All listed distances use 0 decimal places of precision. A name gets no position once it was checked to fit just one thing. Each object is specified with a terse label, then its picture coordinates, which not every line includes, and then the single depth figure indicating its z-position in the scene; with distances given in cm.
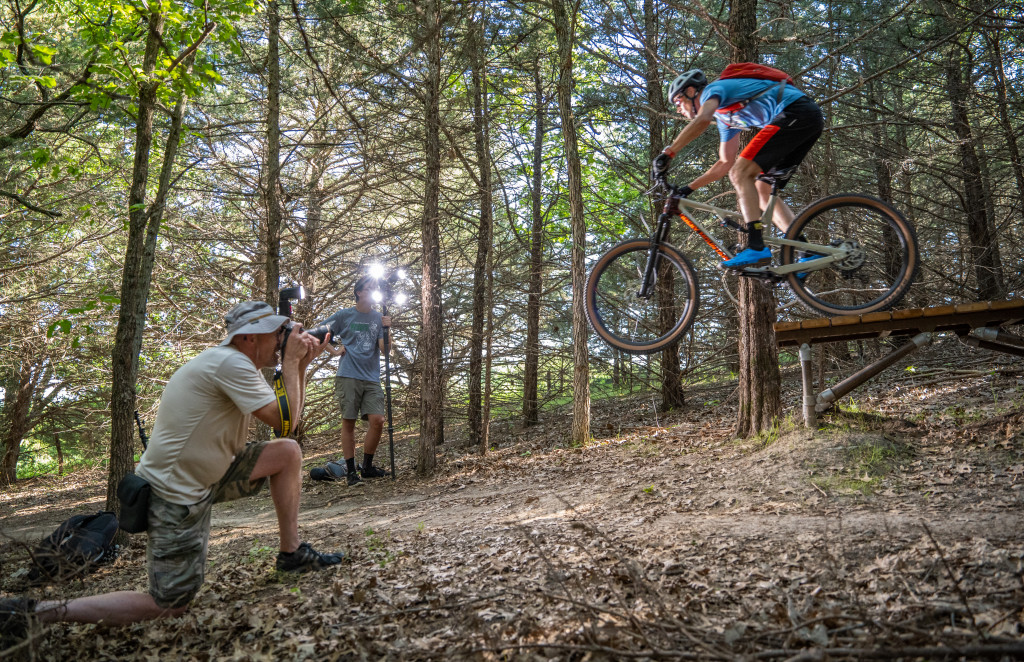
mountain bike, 420
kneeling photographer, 333
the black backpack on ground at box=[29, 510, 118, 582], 392
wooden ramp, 487
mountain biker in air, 416
